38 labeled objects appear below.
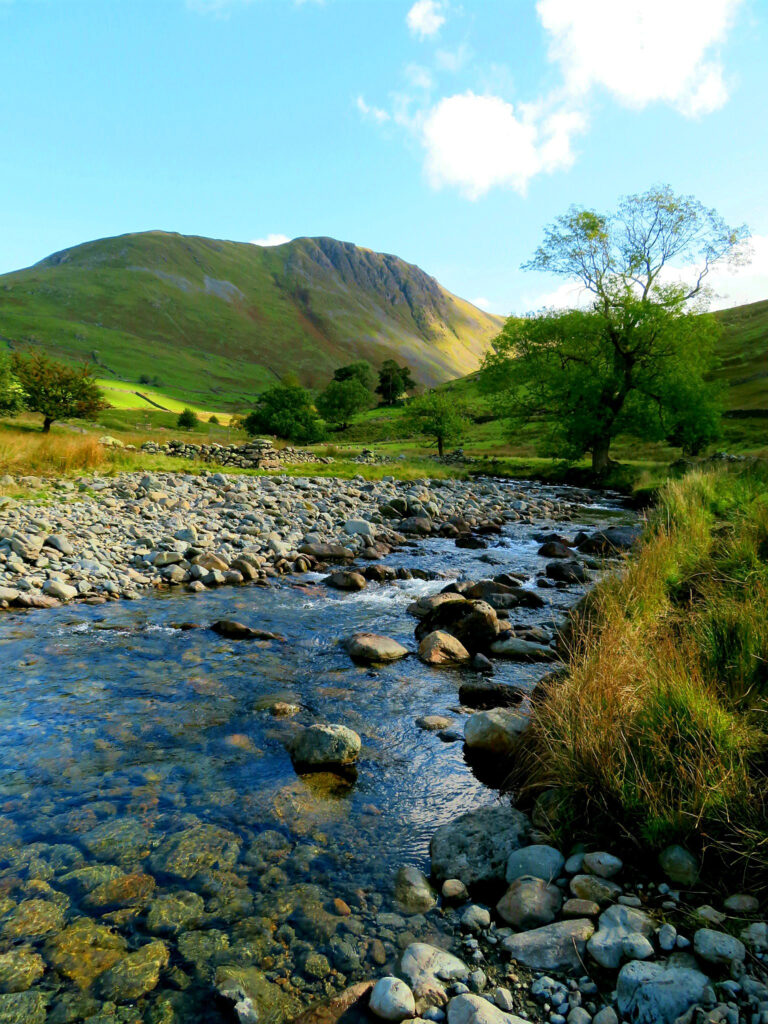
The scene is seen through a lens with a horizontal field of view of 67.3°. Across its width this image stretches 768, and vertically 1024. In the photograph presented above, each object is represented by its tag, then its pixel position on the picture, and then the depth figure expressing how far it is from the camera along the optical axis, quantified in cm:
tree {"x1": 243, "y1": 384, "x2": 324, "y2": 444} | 6544
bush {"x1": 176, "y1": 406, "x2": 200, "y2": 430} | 6825
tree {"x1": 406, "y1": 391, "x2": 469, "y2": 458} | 5153
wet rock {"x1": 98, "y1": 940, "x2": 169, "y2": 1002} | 303
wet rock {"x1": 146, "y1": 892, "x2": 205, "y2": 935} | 347
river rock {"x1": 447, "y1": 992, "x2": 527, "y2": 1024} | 269
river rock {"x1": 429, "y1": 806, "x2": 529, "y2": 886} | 394
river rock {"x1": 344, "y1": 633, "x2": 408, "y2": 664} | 826
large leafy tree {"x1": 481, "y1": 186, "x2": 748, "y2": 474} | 3316
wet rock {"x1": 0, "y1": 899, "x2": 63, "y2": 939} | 336
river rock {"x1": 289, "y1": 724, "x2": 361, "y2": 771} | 539
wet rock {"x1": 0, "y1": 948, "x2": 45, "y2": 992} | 304
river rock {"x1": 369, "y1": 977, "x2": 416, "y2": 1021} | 284
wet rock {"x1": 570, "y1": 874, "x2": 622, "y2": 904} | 344
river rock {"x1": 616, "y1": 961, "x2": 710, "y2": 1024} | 263
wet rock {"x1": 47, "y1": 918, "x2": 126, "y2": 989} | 314
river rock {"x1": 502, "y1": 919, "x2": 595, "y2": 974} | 308
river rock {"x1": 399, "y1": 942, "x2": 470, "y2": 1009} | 295
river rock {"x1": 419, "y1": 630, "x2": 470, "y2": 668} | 809
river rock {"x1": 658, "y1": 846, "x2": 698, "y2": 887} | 340
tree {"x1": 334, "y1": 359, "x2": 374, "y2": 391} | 13012
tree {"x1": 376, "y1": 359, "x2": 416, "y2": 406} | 12149
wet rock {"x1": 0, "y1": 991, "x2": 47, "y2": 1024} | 285
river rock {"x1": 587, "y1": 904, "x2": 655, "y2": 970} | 301
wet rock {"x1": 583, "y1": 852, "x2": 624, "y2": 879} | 362
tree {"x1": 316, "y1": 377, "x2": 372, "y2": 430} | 9431
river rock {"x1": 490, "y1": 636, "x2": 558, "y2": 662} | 818
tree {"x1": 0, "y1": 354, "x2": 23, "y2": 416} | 3812
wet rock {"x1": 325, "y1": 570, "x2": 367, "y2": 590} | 1222
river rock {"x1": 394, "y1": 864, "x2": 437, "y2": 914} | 371
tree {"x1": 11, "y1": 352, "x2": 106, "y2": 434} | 3906
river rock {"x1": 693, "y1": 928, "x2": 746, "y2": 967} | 280
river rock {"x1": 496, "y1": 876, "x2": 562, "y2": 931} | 342
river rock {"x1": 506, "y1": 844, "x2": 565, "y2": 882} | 379
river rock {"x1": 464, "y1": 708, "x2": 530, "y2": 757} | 540
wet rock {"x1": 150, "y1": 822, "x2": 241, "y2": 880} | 397
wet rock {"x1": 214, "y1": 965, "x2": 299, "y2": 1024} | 292
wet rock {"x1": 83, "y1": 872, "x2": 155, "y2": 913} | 362
